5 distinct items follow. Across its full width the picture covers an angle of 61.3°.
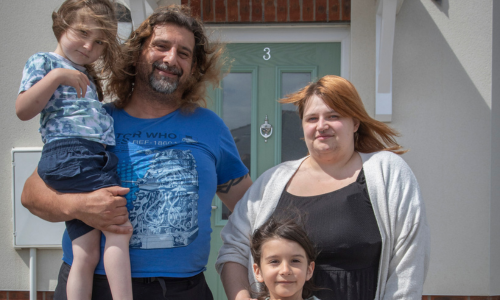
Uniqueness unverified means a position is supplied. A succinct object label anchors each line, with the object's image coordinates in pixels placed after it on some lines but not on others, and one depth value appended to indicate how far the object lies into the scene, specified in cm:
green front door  369
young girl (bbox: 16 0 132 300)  163
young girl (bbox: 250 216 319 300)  149
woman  161
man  168
